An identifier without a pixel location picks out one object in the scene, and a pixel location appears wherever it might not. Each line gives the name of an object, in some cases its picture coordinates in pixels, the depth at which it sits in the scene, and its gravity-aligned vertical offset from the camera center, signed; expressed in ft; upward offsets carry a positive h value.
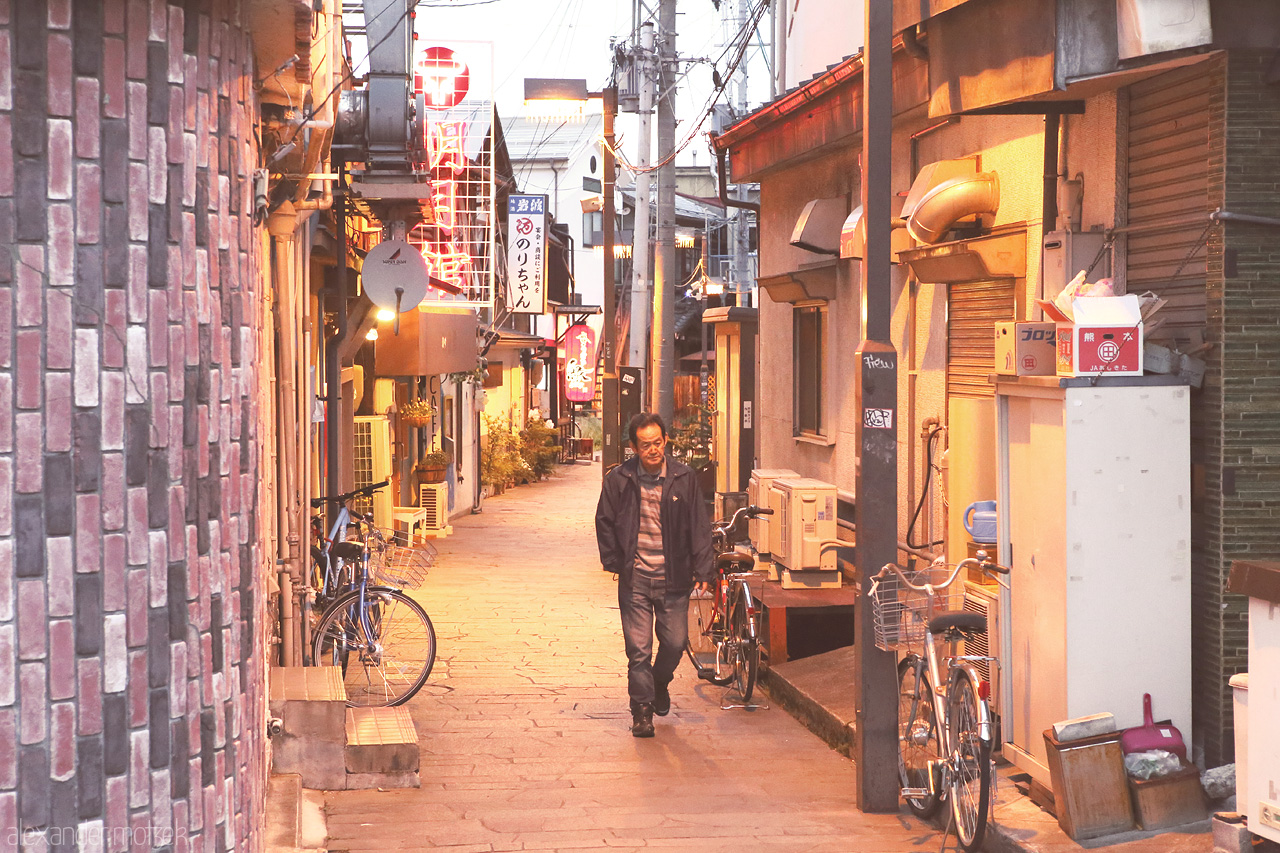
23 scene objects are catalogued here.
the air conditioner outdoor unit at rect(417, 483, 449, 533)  76.48 -6.64
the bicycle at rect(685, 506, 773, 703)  35.50 -6.74
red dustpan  21.74 -5.86
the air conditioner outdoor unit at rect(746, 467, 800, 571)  41.68 -4.31
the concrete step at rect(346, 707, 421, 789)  26.84 -7.61
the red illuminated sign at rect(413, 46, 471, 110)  56.90 +13.47
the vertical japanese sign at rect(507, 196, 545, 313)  91.04 +9.16
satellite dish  43.93 +3.80
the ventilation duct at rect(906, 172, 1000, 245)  31.22 +4.42
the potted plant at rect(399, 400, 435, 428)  73.46 -1.40
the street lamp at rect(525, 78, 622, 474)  71.20 +8.41
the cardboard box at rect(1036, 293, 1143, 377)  22.04 +0.81
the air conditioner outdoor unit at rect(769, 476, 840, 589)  39.47 -4.49
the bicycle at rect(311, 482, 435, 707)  33.71 -6.16
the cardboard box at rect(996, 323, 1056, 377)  24.29 +0.70
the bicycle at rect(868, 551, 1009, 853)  21.67 -5.60
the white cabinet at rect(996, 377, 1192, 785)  22.13 -2.73
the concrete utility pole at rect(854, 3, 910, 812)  24.64 -0.95
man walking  31.53 -3.71
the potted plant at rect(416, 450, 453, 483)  75.51 -4.52
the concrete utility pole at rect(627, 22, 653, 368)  70.13 +9.53
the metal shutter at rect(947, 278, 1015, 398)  31.91 +1.42
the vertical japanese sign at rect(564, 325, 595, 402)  129.80 +2.42
